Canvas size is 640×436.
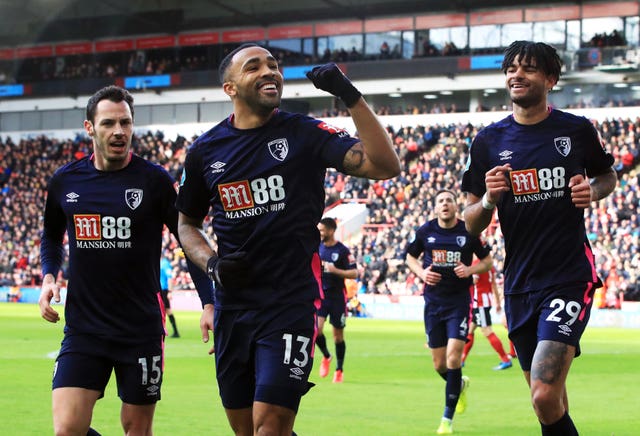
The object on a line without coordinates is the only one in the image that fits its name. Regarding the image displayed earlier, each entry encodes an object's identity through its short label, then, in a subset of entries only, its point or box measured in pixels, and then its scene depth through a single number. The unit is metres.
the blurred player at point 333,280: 17.48
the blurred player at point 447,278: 12.78
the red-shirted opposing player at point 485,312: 19.20
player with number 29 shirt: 7.16
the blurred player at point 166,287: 25.12
